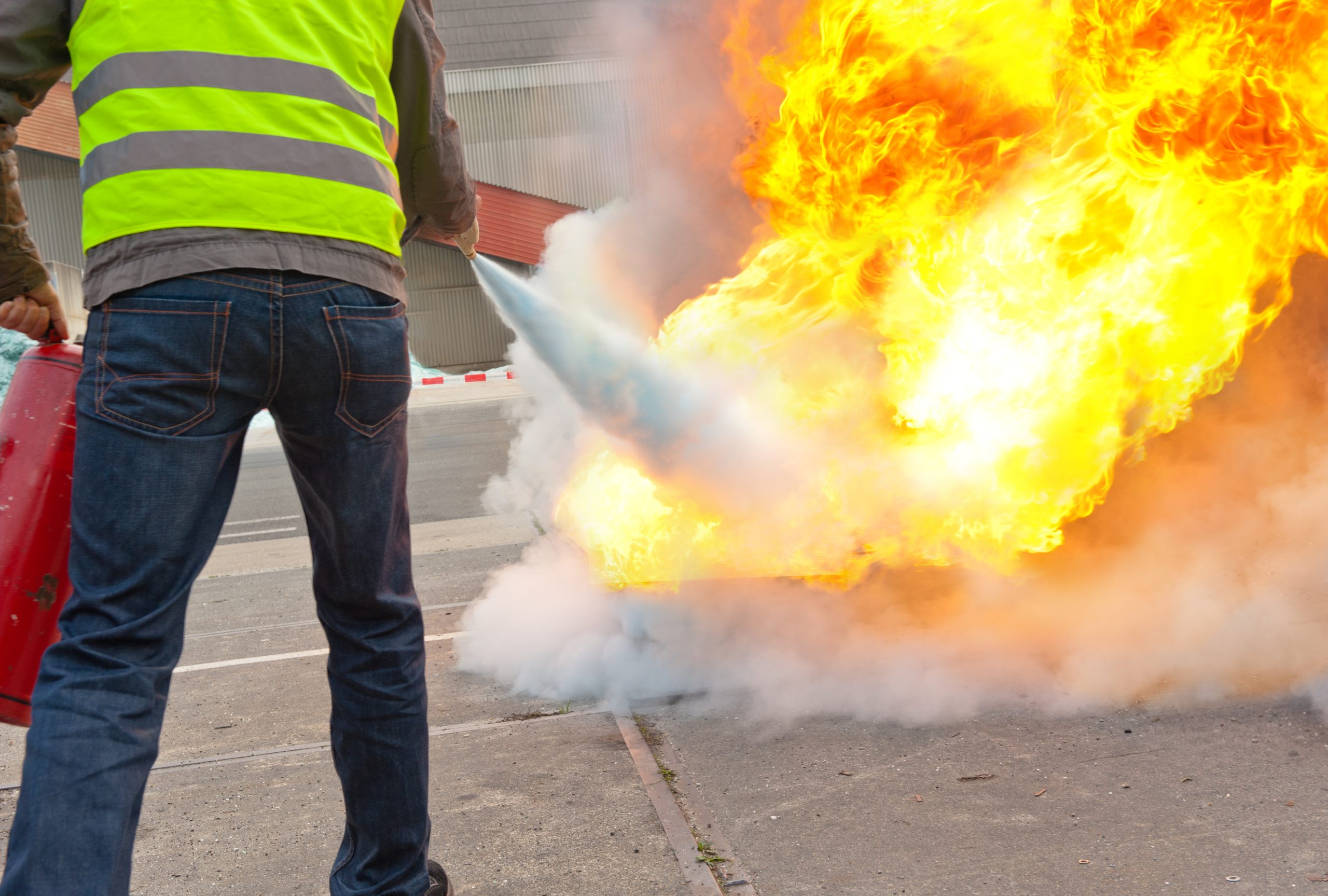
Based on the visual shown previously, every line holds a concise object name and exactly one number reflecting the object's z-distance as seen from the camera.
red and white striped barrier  18.81
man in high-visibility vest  1.62
